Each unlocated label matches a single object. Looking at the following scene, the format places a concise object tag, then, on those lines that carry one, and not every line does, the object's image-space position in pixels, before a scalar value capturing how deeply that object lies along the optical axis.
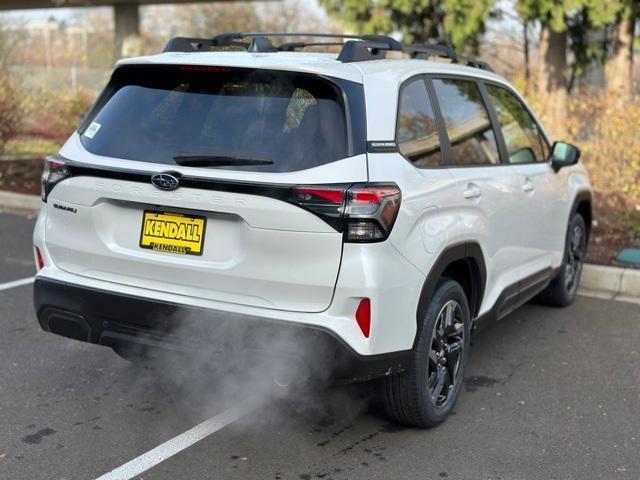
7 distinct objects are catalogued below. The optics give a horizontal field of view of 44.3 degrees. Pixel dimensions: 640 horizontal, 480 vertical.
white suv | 3.22
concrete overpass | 25.09
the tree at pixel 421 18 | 14.97
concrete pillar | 25.80
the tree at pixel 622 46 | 14.61
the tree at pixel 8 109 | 10.98
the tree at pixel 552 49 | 10.91
